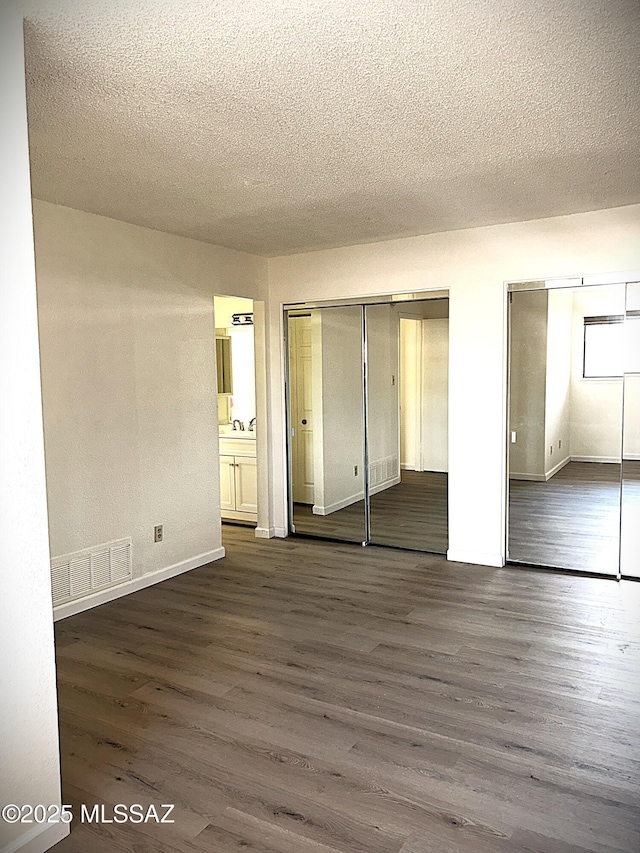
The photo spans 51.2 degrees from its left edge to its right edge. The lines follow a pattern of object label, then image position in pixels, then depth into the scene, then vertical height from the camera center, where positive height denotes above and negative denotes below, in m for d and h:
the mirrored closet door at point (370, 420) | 5.50 -0.40
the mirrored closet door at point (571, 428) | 4.72 -0.43
